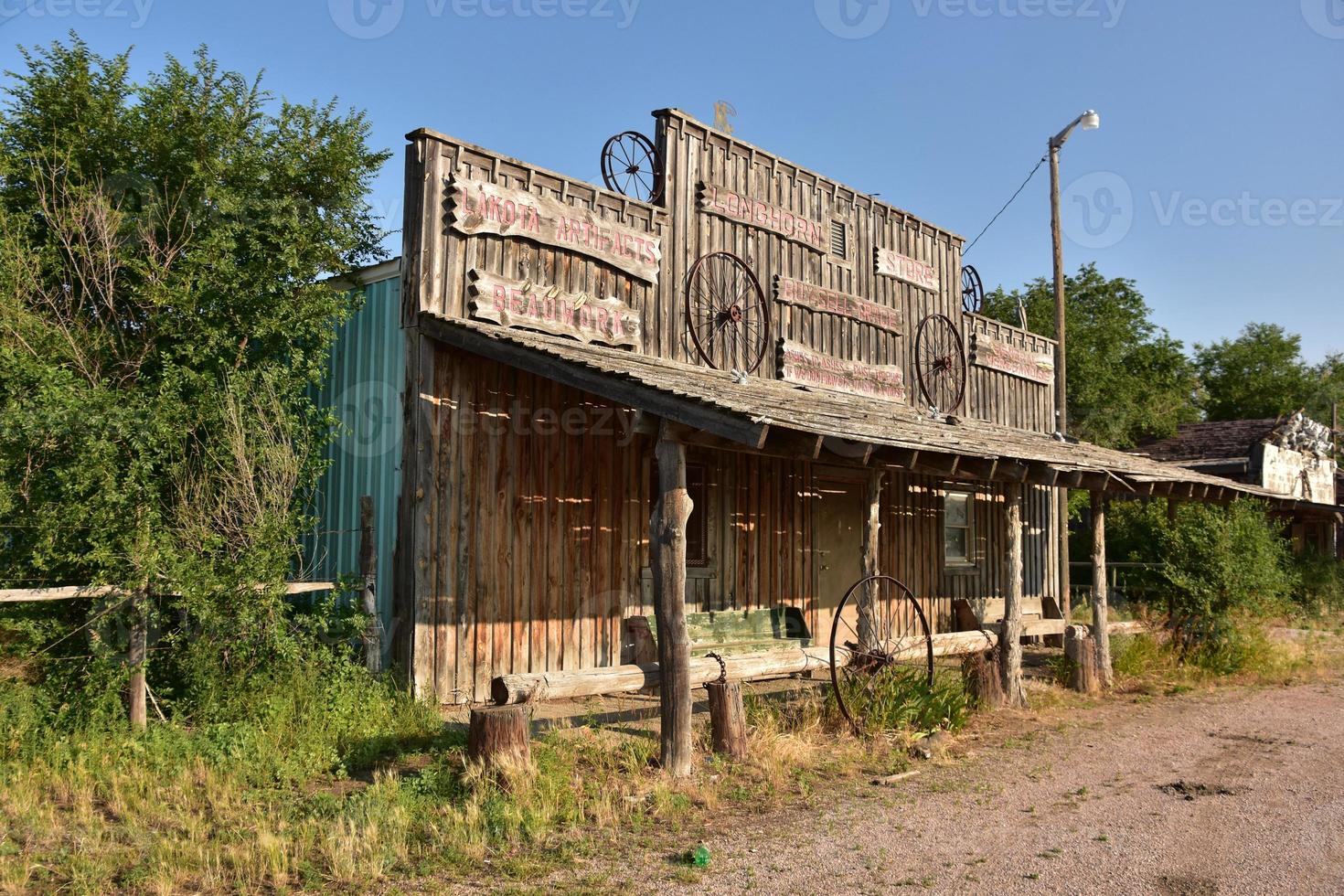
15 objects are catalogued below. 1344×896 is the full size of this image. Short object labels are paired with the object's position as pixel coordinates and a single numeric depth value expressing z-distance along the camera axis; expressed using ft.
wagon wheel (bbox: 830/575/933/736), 27.07
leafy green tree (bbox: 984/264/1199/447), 107.45
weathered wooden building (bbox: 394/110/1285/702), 28.25
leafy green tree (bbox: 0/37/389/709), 24.03
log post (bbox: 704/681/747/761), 23.89
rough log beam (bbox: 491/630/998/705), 22.04
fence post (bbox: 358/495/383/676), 27.35
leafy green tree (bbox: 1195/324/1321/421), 146.00
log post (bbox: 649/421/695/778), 23.26
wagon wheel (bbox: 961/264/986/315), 53.52
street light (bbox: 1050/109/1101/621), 54.70
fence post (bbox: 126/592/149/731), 23.11
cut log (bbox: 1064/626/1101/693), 36.06
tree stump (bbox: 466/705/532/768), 20.57
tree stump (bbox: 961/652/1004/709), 31.37
